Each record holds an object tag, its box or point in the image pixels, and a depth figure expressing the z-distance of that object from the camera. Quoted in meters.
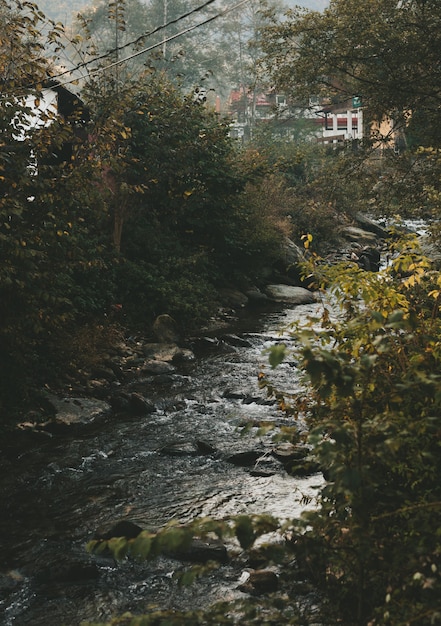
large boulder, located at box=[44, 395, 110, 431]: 9.23
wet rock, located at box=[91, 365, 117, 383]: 11.20
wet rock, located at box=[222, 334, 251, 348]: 13.77
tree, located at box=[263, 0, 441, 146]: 13.88
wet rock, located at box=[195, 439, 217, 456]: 8.23
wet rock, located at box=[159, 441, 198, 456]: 8.20
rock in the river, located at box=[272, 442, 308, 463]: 7.86
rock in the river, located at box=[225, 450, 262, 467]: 7.88
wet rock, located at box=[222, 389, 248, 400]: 10.39
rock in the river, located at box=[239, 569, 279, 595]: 5.05
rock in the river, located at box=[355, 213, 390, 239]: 31.92
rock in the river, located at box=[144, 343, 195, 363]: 12.65
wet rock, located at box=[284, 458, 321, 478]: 7.39
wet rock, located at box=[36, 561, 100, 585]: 5.41
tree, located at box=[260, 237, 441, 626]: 3.08
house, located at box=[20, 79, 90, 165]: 16.08
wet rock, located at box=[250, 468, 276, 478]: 7.45
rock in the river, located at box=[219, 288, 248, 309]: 17.69
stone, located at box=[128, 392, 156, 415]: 9.84
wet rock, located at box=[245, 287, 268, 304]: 18.52
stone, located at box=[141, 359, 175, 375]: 11.93
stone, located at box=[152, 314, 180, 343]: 13.77
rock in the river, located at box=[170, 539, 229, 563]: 5.61
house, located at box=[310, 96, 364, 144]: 51.59
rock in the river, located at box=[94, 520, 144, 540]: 5.84
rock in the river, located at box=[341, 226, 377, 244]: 29.09
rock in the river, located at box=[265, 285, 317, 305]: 19.05
